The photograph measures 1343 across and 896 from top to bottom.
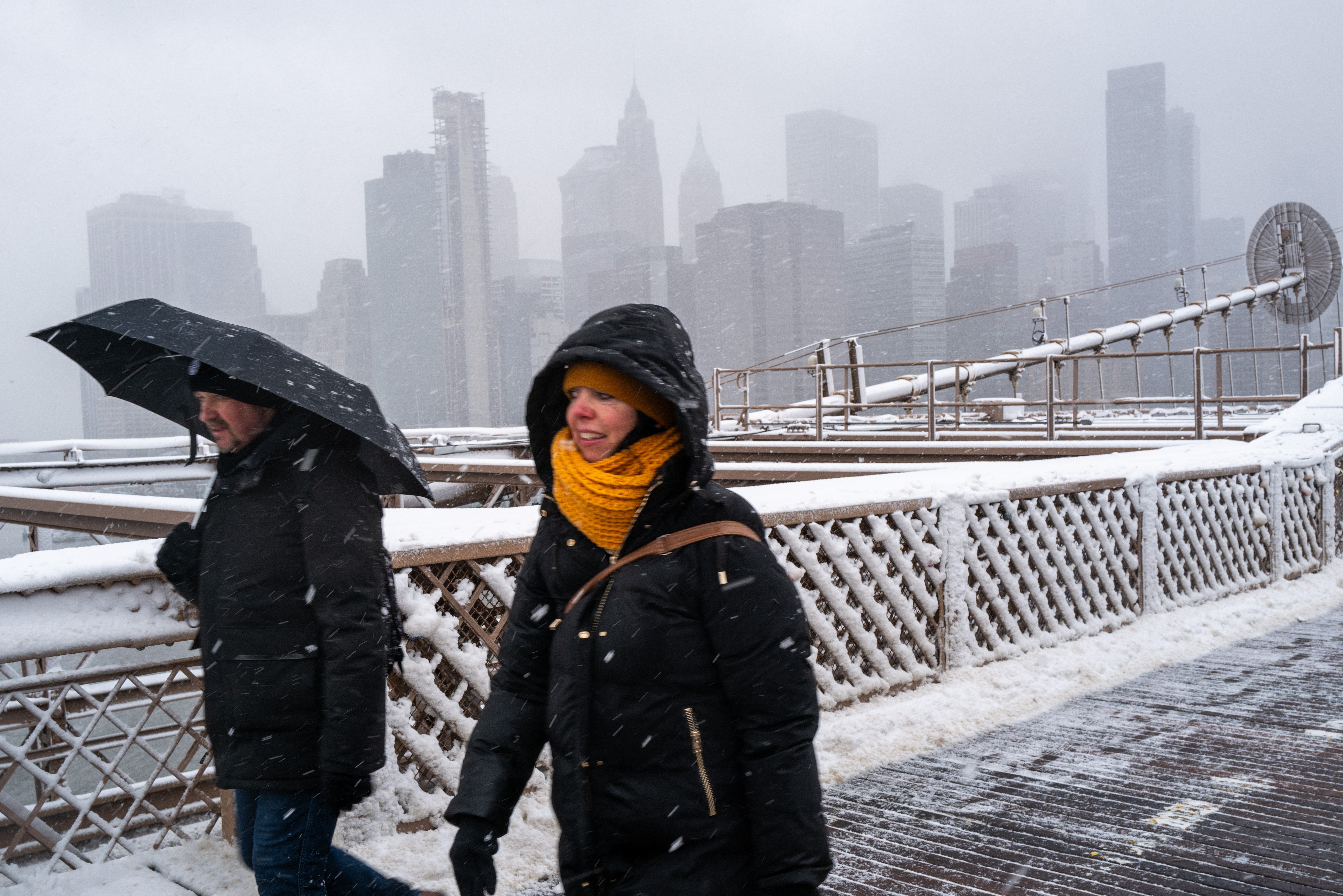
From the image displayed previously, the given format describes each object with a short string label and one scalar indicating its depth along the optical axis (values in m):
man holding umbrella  2.08
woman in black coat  1.72
